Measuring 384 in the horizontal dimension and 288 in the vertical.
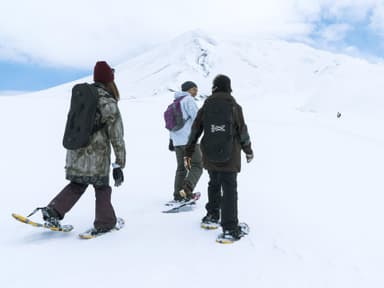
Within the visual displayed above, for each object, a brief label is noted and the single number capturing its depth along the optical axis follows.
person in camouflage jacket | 4.10
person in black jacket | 4.03
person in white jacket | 5.48
